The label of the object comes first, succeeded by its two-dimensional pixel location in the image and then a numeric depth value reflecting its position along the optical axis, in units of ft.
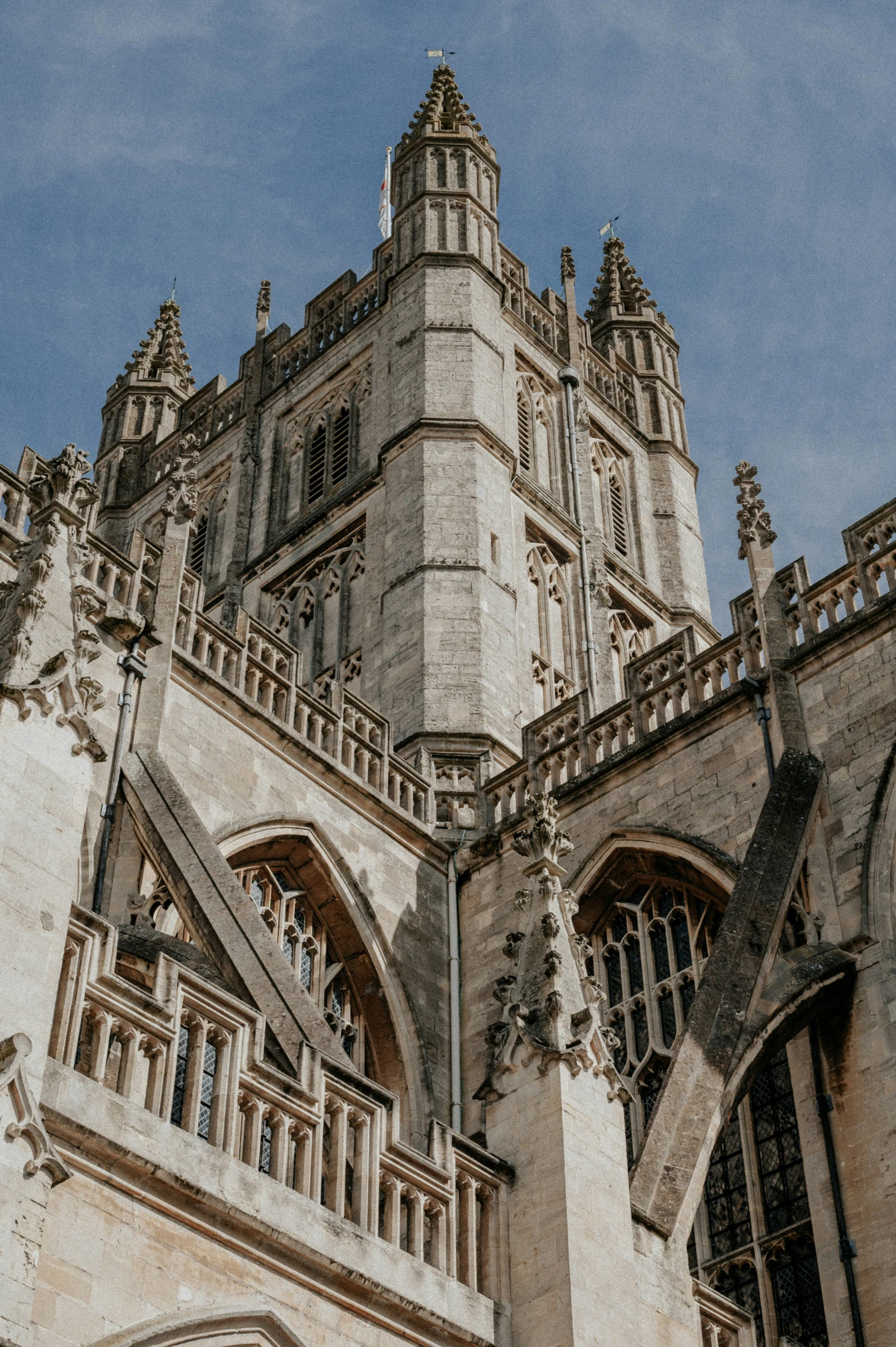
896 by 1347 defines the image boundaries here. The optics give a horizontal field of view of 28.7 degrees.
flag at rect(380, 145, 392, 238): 128.57
